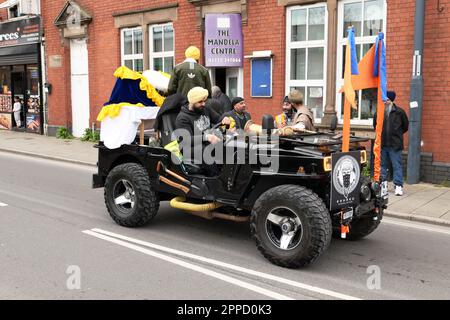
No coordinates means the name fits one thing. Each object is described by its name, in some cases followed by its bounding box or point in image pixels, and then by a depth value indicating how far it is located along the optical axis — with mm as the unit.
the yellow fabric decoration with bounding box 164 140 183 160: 5926
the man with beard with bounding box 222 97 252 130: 7547
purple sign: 12242
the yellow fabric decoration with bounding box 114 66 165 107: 6457
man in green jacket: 7225
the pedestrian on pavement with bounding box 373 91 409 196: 8578
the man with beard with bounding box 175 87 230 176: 5844
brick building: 9359
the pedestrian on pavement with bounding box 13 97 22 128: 20156
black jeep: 4746
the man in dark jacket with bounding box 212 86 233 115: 9195
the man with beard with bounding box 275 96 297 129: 7172
